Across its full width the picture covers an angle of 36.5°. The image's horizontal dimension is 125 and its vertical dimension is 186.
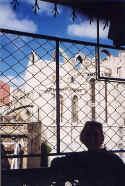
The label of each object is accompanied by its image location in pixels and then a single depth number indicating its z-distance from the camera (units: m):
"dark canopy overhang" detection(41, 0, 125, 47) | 1.60
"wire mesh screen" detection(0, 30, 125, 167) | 1.54
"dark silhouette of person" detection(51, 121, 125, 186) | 1.26
